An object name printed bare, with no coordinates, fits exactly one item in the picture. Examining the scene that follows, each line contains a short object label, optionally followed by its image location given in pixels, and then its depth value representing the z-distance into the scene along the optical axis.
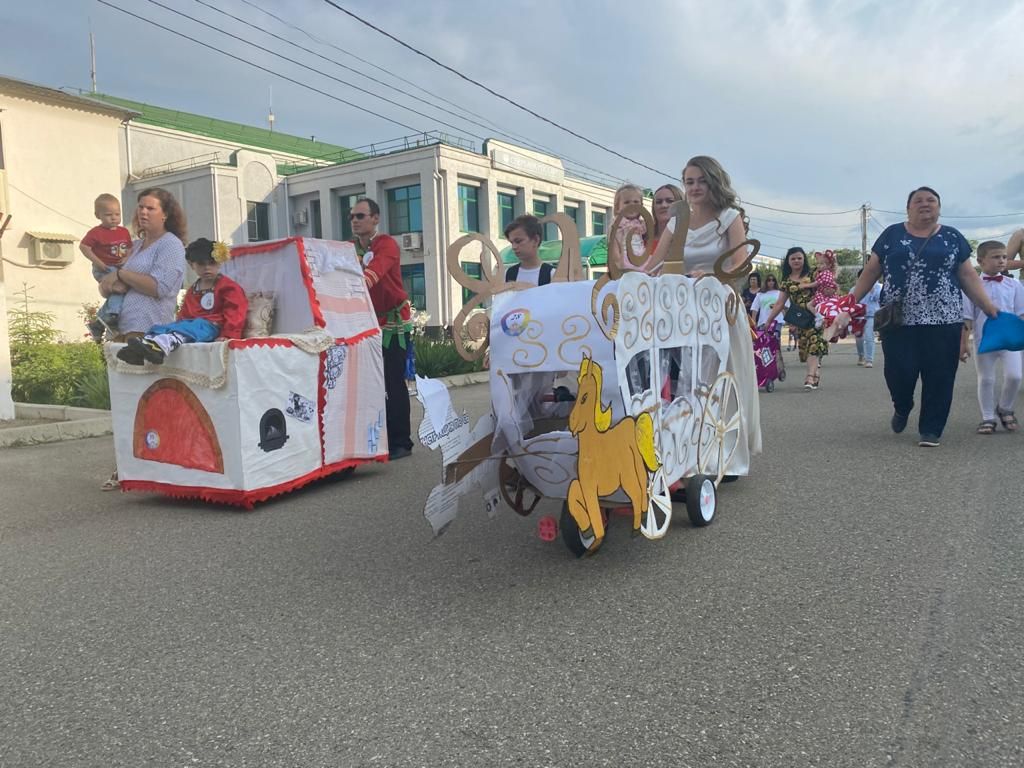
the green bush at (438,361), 12.57
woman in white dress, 4.12
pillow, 5.20
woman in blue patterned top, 5.48
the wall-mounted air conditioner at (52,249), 19.81
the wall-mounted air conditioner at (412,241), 28.81
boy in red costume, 4.54
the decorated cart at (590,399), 2.89
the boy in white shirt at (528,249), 4.41
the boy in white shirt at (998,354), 5.96
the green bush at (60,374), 9.29
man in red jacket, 5.82
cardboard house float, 4.41
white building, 28.11
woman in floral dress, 9.25
